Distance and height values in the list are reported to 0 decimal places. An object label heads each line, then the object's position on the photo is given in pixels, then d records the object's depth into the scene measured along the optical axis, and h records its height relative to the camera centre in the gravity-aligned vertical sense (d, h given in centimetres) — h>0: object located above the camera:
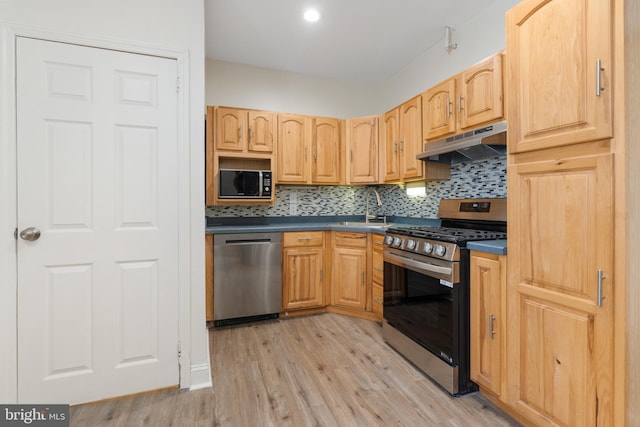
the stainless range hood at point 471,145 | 198 +49
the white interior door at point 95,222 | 163 -6
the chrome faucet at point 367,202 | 370 +12
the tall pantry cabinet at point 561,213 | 117 -1
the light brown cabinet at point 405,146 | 280 +66
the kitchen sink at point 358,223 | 373 -14
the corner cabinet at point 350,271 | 304 -61
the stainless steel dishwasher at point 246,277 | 282 -63
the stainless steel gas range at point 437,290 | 181 -54
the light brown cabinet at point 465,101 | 204 +84
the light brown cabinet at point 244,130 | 305 +85
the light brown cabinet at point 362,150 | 338 +70
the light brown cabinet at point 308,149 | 330 +70
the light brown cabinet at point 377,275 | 287 -61
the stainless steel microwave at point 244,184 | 299 +28
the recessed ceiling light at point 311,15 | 251 +167
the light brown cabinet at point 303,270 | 307 -60
